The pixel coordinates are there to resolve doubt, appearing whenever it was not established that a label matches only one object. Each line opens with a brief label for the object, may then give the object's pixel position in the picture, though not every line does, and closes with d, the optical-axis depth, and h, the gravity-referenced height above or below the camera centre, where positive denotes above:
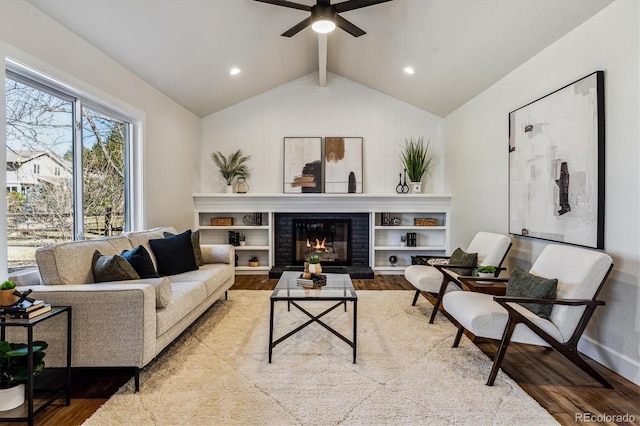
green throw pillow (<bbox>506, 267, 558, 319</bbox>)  2.47 -0.57
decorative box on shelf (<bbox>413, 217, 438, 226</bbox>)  5.98 -0.19
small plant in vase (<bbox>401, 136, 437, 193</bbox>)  5.89 +0.87
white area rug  1.95 -1.14
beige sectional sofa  2.19 -0.65
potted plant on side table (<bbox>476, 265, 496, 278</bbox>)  3.30 -0.58
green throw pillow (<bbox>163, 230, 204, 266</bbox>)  3.94 -0.39
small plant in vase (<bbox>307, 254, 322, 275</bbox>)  3.38 -0.53
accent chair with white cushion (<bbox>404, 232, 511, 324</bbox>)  3.48 -0.65
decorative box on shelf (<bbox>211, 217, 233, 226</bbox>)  5.99 -0.19
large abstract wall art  2.67 +0.40
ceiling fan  2.91 +1.72
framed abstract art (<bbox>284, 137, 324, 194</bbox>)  6.02 +0.79
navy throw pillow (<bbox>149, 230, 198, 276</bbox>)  3.55 -0.45
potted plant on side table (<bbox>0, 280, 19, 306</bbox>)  1.95 -0.47
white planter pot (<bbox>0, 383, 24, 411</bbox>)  1.94 -1.05
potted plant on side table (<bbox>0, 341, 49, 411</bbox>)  1.93 -0.89
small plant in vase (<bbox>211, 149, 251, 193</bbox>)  5.98 +0.79
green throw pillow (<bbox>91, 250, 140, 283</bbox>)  2.67 -0.44
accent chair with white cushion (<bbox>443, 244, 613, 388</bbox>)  2.29 -0.71
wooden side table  2.97 -0.64
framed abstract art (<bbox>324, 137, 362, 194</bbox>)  6.01 +0.79
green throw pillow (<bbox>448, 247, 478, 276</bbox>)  3.69 -0.55
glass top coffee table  2.69 -0.68
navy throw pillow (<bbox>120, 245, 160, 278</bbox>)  2.93 -0.42
